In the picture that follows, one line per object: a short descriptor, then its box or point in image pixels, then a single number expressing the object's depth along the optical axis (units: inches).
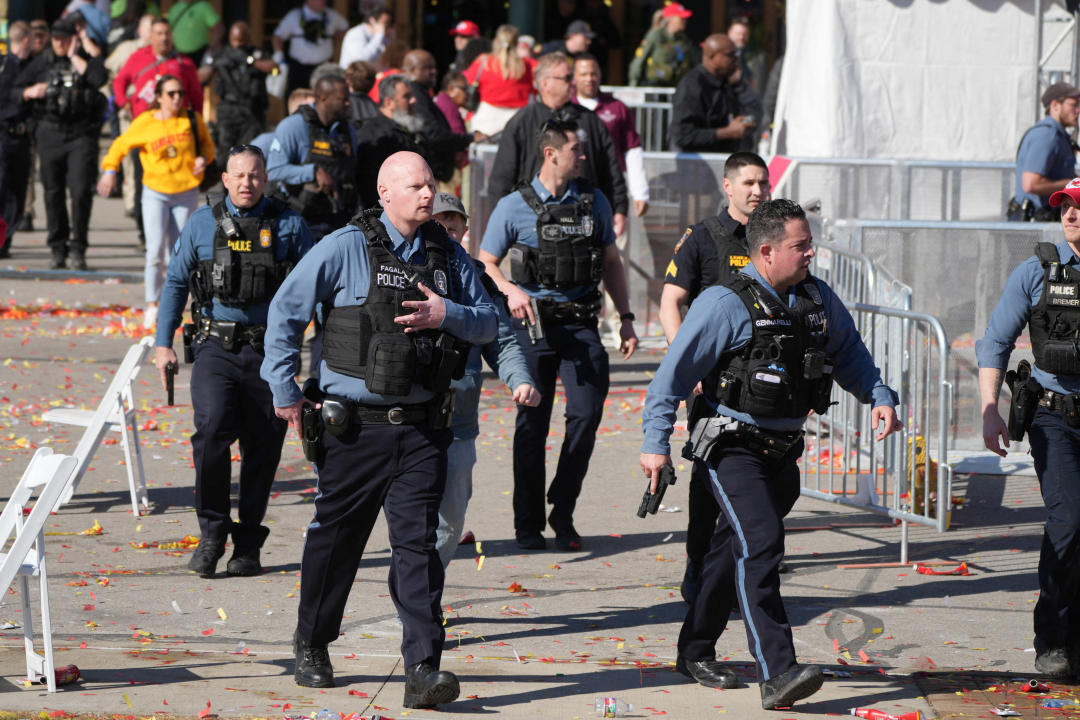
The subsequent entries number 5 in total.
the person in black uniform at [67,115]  1169.4
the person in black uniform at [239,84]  1386.6
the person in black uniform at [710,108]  1035.3
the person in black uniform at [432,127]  920.3
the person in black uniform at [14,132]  1179.9
